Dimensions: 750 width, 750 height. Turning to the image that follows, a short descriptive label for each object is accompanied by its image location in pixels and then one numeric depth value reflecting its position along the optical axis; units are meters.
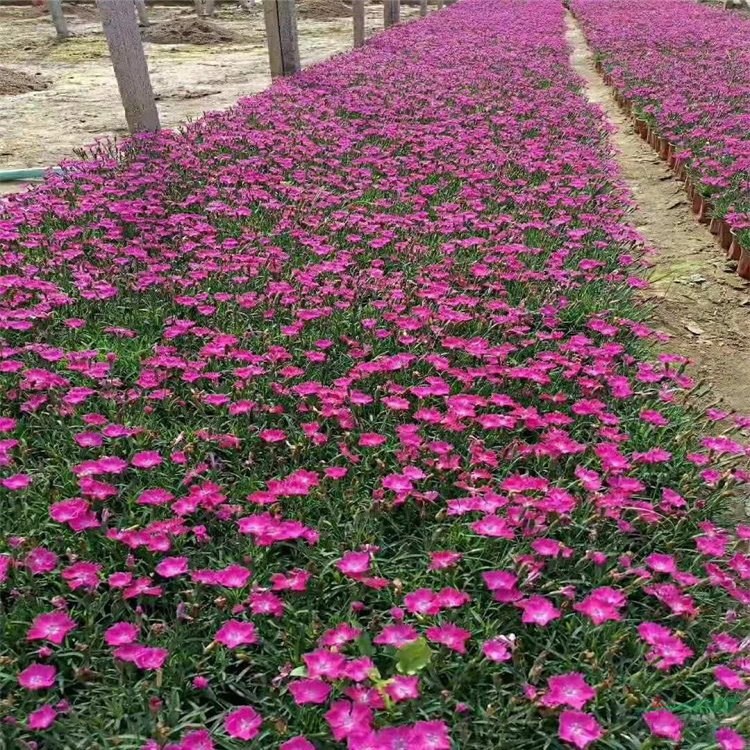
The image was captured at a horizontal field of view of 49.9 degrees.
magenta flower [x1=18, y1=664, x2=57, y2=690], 0.59
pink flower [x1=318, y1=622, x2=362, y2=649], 0.62
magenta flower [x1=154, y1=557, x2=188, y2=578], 0.69
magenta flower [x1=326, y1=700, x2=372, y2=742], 0.56
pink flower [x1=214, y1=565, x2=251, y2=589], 0.68
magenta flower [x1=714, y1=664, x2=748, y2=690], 0.60
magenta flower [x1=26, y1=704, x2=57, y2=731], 0.56
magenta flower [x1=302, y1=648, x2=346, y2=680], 0.60
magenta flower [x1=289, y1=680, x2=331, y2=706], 0.58
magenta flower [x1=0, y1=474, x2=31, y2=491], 0.76
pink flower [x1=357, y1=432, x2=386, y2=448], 0.85
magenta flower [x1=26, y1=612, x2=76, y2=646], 0.62
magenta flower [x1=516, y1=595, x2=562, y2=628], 0.65
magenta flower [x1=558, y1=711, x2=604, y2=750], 0.56
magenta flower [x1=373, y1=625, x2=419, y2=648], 0.63
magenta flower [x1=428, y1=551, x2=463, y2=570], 0.69
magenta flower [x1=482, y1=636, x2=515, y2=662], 0.62
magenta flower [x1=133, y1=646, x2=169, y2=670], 0.60
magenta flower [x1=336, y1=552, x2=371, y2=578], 0.68
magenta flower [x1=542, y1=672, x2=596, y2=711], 0.58
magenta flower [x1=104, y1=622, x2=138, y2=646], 0.61
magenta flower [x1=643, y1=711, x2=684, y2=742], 0.57
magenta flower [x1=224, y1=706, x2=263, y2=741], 0.56
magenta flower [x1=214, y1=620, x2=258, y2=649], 0.63
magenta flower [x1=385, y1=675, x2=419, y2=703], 0.58
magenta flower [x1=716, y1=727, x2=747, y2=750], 0.56
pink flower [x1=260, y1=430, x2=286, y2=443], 0.84
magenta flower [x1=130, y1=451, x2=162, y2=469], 0.80
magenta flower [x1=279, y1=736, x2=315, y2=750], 0.55
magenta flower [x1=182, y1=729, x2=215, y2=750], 0.55
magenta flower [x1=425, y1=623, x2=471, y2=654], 0.62
